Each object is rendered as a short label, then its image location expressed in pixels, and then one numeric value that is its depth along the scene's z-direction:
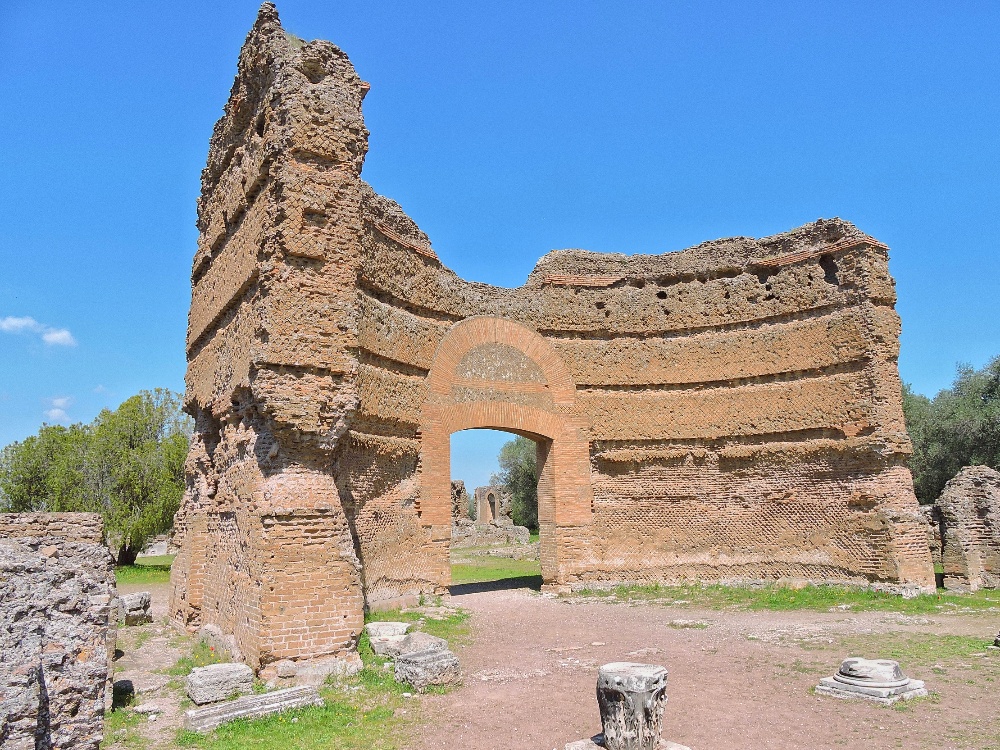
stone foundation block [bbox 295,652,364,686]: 7.27
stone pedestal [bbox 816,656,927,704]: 6.20
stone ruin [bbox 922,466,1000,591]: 12.86
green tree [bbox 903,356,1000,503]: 21.03
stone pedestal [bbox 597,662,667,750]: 5.00
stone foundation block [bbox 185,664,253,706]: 6.54
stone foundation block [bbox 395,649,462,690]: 7.00
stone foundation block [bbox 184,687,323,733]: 5.92
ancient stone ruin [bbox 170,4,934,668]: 8.12
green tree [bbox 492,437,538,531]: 35.47
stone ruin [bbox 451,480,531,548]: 28.31
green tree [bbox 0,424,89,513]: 21.67
